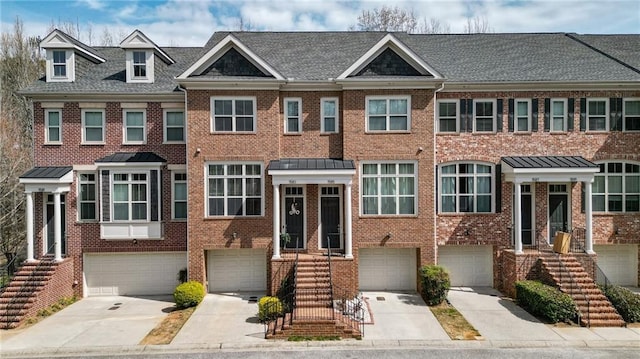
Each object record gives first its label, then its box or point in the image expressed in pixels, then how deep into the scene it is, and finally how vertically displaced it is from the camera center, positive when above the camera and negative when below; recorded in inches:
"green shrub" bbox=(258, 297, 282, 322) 526.0 -176.1
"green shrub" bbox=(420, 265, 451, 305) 579.6 -158.3
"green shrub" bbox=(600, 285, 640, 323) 526.6 -172.2
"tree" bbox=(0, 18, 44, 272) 857.5 +140.4
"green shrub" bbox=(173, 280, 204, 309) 581.3 -172.7
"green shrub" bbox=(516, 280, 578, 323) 513.3 -168.6
